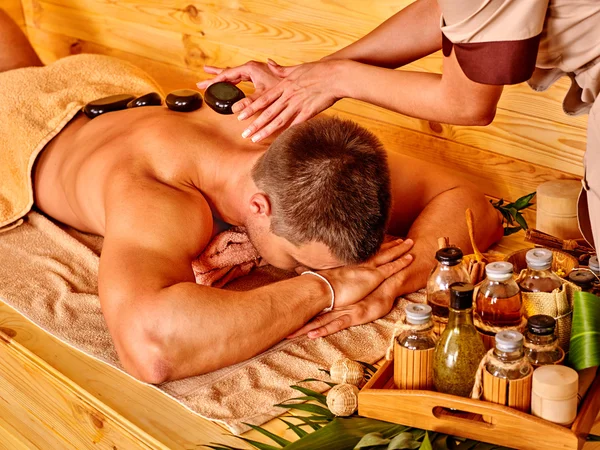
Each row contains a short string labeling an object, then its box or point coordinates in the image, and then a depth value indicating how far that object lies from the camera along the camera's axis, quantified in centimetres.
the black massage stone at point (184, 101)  227
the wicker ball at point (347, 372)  165
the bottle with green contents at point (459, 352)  140
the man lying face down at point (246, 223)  171
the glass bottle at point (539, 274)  146
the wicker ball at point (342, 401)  153
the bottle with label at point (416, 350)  142
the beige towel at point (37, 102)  245
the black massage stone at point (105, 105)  244
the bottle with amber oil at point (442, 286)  155
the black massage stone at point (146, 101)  241
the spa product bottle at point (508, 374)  132
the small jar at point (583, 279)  155
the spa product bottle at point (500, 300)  142
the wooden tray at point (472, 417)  134
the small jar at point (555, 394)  132
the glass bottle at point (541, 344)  137
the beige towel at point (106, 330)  168
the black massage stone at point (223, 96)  213
